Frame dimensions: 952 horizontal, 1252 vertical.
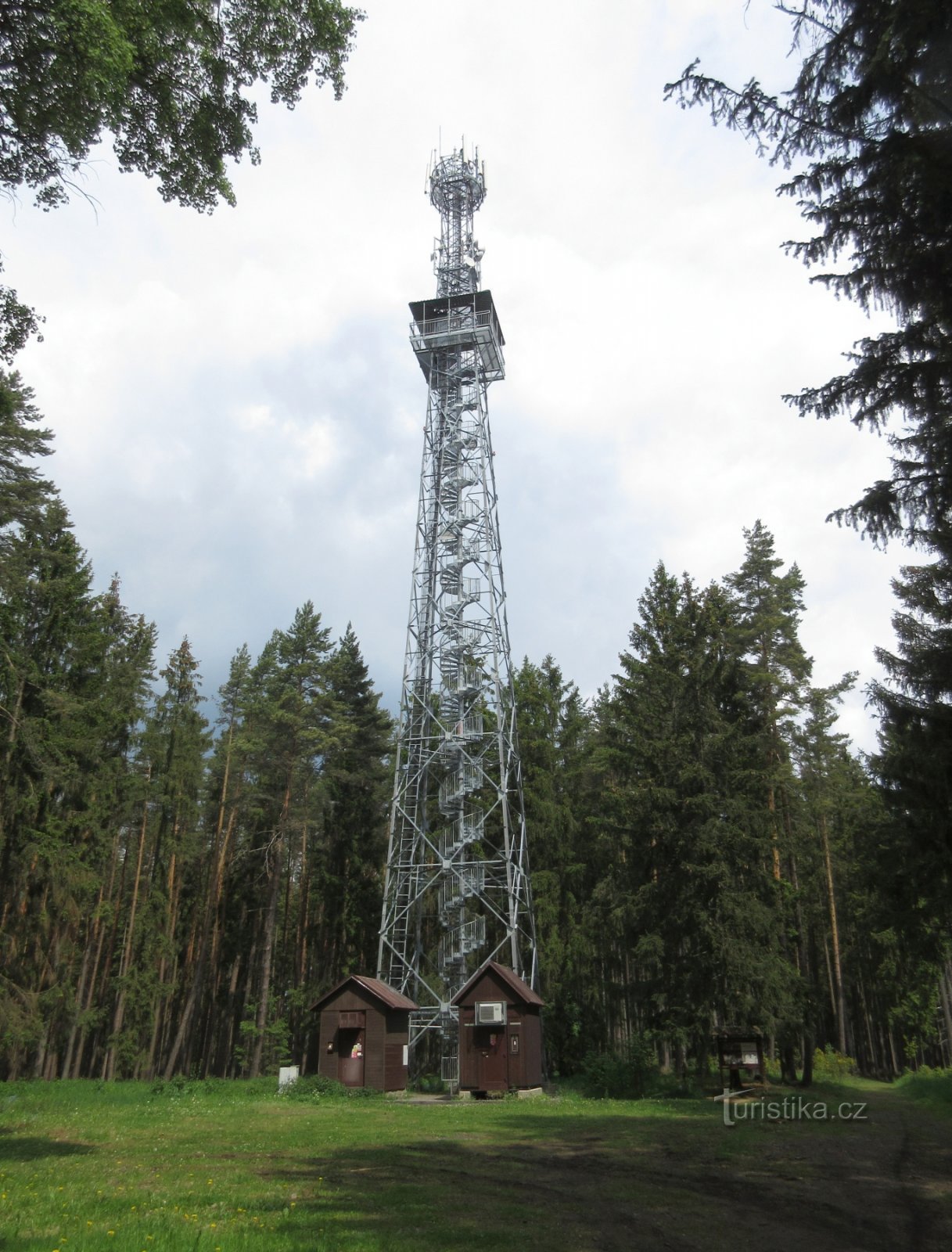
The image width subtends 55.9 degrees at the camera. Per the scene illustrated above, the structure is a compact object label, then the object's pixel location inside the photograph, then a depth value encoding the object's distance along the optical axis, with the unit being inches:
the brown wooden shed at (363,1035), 924.0
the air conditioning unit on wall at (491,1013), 882.8
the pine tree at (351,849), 1309.1
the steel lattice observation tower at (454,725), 1039.6
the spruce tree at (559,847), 1165.7
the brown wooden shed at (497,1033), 882.1
